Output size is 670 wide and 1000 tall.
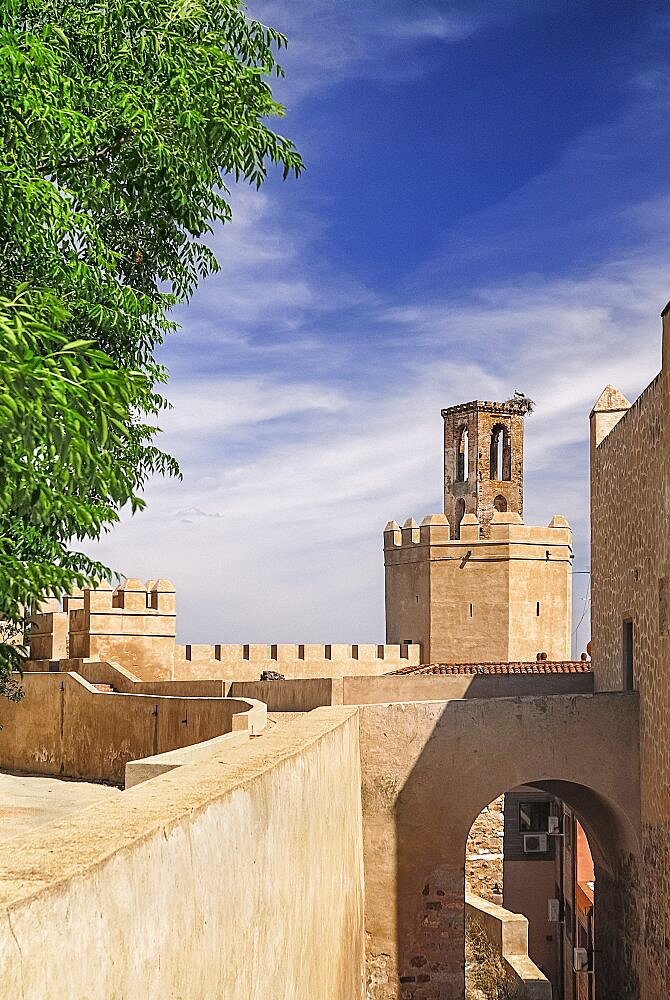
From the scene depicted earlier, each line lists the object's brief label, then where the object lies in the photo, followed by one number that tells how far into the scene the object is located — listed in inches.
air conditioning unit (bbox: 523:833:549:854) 1316.4
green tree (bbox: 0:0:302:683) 298.7
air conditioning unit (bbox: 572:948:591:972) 877.2
